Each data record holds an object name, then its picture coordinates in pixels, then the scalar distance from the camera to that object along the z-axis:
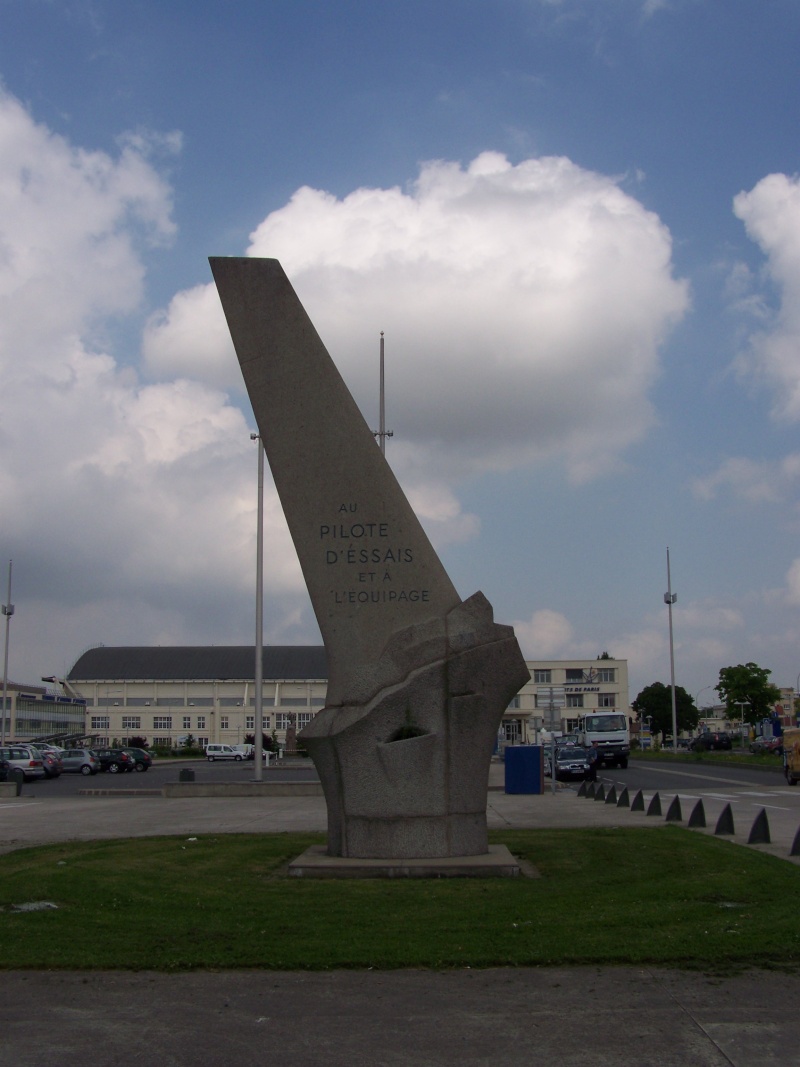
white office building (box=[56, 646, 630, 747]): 101.69
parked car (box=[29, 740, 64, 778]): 47.78
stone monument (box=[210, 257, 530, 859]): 11.91
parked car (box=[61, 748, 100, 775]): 54.22
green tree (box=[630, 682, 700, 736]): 129.38
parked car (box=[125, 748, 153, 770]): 58.06
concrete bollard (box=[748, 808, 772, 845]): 15.36
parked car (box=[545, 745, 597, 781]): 39.97
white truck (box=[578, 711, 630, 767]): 48.00
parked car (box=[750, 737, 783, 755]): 58.30
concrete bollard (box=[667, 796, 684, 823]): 19.42
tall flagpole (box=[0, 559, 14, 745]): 57.81
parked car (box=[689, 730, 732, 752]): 79.50
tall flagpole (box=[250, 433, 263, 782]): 31.64
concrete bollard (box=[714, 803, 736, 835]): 16.78
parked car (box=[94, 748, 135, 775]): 56.53
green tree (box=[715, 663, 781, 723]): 70.62
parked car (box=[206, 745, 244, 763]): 79.12
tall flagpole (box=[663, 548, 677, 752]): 66.75
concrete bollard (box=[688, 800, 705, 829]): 18.06
